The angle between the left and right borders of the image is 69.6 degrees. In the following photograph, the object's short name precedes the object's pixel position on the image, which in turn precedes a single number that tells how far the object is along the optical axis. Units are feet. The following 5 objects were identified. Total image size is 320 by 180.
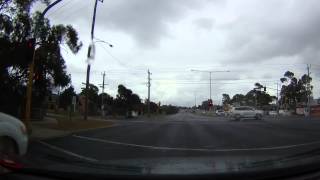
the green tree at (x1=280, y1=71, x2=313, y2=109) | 209.01
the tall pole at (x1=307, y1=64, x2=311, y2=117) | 198.47
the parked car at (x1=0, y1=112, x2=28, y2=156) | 14.62
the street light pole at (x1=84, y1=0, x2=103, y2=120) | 61.13
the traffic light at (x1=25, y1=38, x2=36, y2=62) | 32.28
